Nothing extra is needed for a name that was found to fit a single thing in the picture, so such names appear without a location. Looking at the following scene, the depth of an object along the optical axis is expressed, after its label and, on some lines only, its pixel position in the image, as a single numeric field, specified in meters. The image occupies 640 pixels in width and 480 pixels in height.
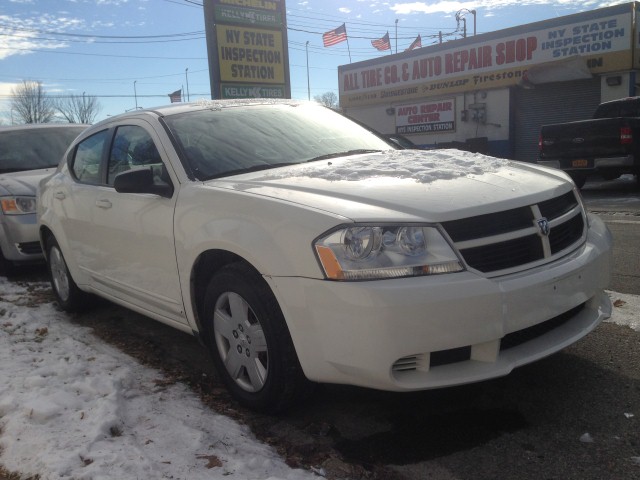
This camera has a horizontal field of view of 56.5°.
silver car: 6.30
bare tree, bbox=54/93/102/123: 66.97
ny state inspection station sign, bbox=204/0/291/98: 13.12
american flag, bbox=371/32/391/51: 32.66
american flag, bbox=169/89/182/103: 28.25
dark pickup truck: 11.73
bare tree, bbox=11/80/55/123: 64.81
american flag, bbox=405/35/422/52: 33.34
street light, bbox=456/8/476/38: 47.04
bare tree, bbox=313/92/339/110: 76.17
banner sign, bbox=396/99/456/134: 23.34
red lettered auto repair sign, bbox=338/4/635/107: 18.06
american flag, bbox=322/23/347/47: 27.89
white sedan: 2.42
